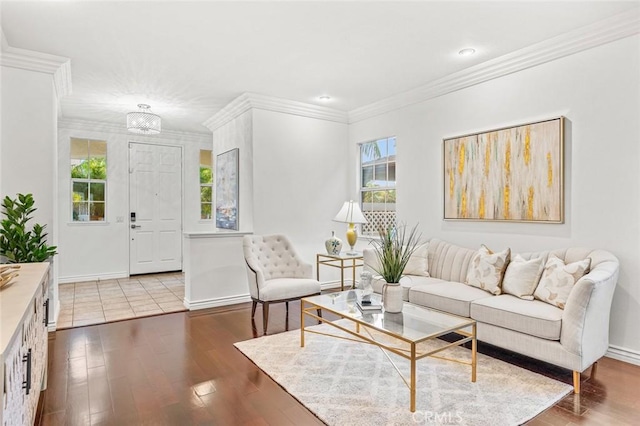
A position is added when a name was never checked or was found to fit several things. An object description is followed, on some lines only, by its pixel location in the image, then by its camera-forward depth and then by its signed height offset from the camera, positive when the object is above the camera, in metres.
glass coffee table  2.32 -0.76
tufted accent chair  3.69 -0.66
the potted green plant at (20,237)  3.21 -0.23
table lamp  4.86 -0.08
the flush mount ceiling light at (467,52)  3.43 +1.45
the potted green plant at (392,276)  2.80 -0.48
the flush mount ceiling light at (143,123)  4.82 +1.12
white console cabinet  1.18 -0.53
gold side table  4.67 -0.68
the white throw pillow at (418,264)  3.99 -0.57
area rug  2.15 -1.15
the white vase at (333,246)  4.84 -0.45
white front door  6.64 +0.05
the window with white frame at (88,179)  6.18 +0.52
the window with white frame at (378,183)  5.11 +0.38
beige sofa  2.44 -0.76
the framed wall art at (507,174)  3.33 +0.35
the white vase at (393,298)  2.80 -0.64
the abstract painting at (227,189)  5.31 +0.31
